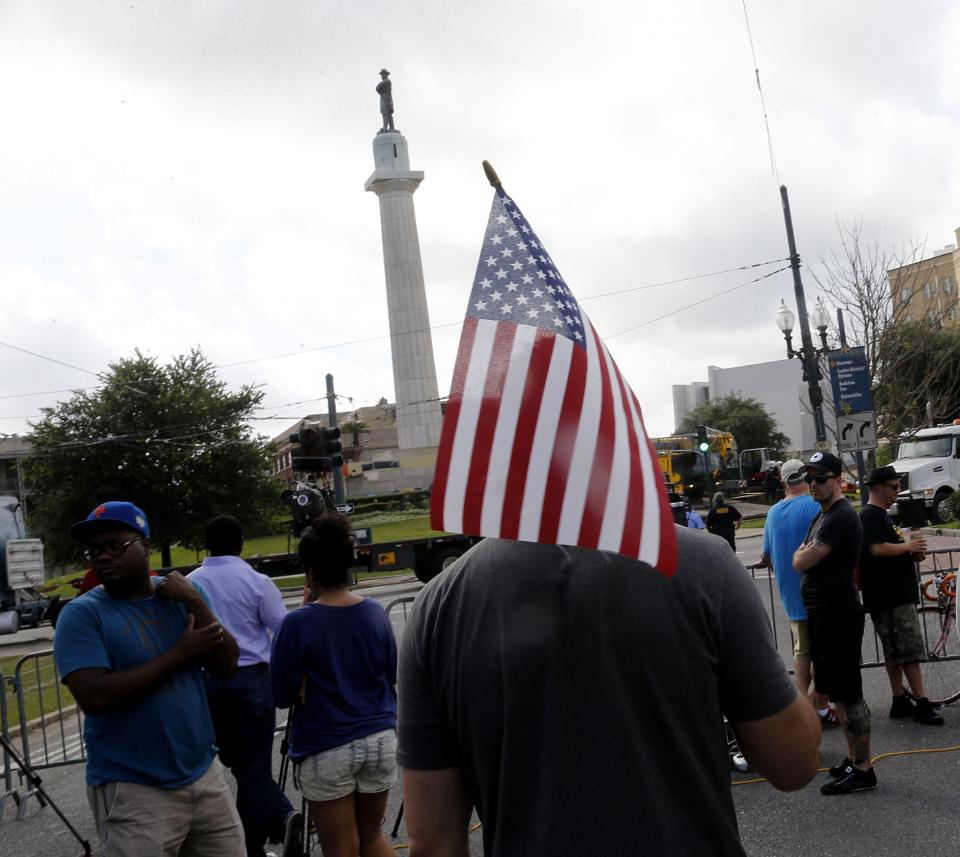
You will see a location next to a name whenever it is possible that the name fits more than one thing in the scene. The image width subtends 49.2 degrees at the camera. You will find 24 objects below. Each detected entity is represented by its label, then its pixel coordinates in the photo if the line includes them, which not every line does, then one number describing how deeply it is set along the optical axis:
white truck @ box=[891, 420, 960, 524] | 27.36
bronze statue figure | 66.81
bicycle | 8.45
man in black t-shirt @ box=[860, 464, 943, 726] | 7.37
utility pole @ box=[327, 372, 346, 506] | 32.28
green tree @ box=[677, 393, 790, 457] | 68.38
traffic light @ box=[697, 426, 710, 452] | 31.69
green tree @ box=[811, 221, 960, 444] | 26.86
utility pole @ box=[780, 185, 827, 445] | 21.06
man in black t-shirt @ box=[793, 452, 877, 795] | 5.98
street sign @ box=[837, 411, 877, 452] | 16.03
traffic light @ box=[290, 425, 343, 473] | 17.56
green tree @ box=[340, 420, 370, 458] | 93.84
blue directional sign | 16.59
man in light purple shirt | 5.50
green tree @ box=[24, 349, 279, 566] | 41.06
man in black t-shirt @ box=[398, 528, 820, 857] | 2.04
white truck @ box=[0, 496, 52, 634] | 24.30
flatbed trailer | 24.83
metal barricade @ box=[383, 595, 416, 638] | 15.19
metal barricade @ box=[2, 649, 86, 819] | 8.04
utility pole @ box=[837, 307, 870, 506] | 17.97
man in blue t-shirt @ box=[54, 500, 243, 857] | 3.76
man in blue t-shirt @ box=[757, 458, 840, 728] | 7.22
